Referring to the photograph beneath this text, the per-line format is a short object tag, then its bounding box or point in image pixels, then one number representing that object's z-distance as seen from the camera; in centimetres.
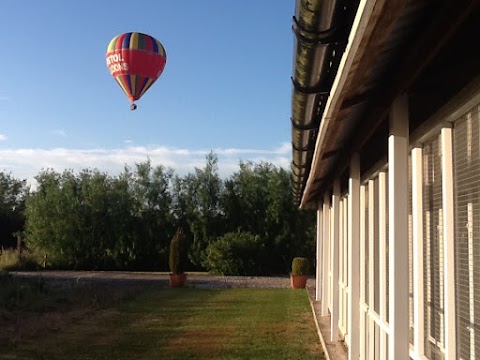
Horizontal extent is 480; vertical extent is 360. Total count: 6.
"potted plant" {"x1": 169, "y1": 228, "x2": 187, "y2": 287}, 2064
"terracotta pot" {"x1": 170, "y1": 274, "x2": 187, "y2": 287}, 2058
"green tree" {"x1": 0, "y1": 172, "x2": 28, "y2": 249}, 3744
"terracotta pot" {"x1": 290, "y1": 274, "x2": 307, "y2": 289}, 1981
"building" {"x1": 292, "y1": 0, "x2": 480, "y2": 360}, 256
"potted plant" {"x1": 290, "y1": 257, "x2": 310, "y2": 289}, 1983
